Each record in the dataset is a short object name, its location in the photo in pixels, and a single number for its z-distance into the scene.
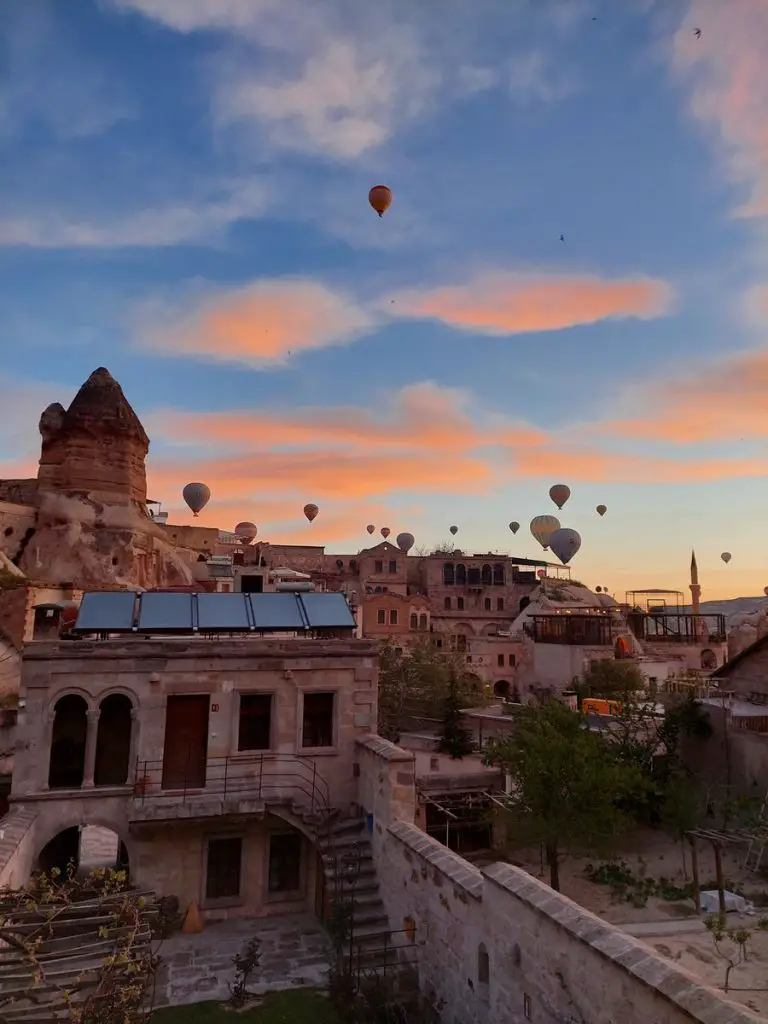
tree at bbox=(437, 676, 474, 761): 26.52
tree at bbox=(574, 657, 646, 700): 46.47
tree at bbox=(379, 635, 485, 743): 34.59
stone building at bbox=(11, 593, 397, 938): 15.98
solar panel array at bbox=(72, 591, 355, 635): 17.81
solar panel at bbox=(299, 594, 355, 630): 19.30
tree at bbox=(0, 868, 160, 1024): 7.14
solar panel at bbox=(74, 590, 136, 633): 17.25
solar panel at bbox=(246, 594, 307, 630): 18.89
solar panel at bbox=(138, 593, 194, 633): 17.95
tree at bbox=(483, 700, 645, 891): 16.52
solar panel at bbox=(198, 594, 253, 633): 18.39
